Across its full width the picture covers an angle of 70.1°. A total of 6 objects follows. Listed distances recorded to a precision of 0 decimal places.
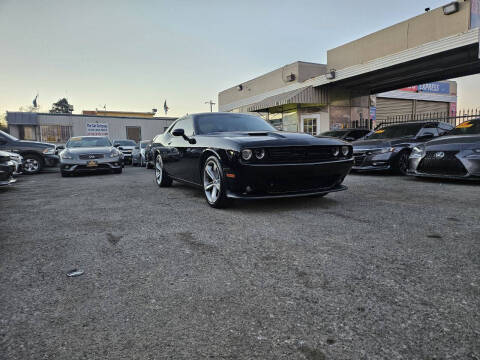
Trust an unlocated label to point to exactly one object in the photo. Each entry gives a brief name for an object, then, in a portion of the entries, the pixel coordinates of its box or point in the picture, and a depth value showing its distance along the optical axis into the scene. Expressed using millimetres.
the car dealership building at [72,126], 25047
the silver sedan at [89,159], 9617
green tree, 90188
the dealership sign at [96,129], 26594
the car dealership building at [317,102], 17906
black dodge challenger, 3936
